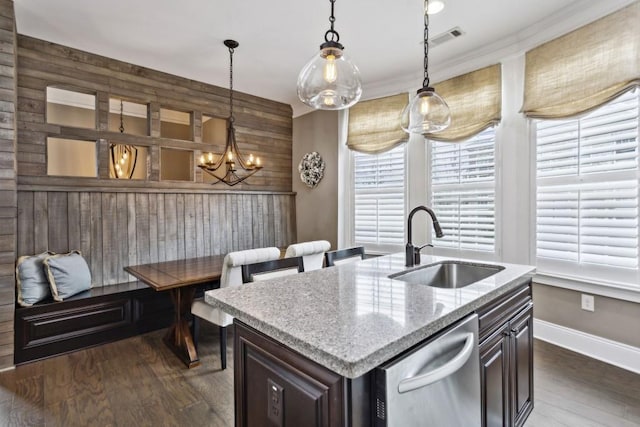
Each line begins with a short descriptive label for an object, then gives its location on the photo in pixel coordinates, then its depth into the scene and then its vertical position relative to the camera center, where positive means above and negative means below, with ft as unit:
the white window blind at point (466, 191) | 10.91 +0.56
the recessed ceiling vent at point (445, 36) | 9.76 +5.30
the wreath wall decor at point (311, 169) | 15.70 +1.91
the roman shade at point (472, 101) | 10.61 +3.62
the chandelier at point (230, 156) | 10.75 +1.83
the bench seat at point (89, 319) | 8.70 -3.32
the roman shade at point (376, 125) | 13.20 +3.51
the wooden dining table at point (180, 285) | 8.54 -1.97
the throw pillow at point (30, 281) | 8.73 -2.02
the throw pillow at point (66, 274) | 9.05 -1.93
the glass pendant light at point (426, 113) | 6.95 +2.08
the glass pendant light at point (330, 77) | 5.37 +2.24
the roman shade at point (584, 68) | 7.79 +3.69
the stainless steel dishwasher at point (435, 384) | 2.94 -1.78
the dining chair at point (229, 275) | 8.27 -1.77
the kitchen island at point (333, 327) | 2.89 -1.23
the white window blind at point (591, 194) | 7.97 +0.35
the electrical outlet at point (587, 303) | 8.78 -2.62
